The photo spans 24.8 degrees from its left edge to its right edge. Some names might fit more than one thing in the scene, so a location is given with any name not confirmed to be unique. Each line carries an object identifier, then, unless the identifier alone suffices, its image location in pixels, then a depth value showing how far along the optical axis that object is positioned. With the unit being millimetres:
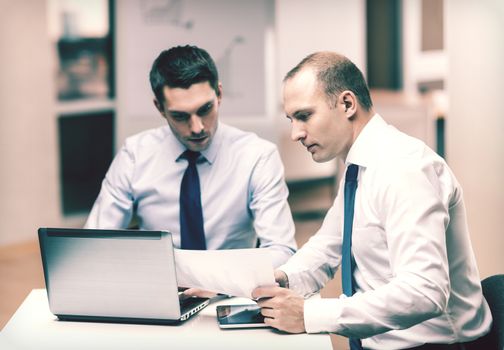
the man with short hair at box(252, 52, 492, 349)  2315
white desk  2366
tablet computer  2442
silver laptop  2408
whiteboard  5230
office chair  2442
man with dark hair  2983
